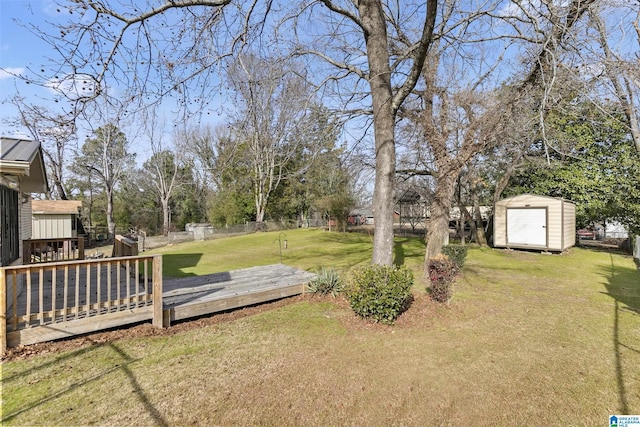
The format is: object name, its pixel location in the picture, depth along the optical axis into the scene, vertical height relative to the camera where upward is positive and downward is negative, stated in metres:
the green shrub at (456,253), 8.12 -1.11
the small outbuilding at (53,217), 16.30 -0.27
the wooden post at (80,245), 7.95 -0.89
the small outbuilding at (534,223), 12.29 -0.45
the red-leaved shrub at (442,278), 5.62 -1.25
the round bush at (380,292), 4.69 -1.27
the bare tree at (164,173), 27.83 +3.91
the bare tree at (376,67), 5.63 +2.92
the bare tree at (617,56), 4.39 +2.62
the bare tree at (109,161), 23.81 +4.39
